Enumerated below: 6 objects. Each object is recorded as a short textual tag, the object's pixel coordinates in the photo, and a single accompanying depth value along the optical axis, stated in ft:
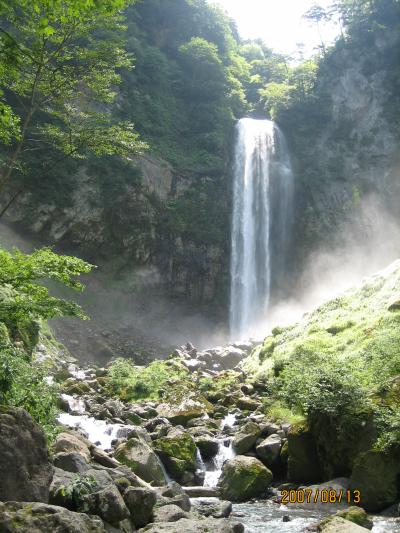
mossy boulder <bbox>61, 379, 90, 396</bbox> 49.96
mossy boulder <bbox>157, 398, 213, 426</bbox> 40.09
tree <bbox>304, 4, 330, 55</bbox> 151.53
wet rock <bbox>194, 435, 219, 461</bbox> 33.47
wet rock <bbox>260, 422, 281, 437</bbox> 33.50
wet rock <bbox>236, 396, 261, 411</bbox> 42.09
